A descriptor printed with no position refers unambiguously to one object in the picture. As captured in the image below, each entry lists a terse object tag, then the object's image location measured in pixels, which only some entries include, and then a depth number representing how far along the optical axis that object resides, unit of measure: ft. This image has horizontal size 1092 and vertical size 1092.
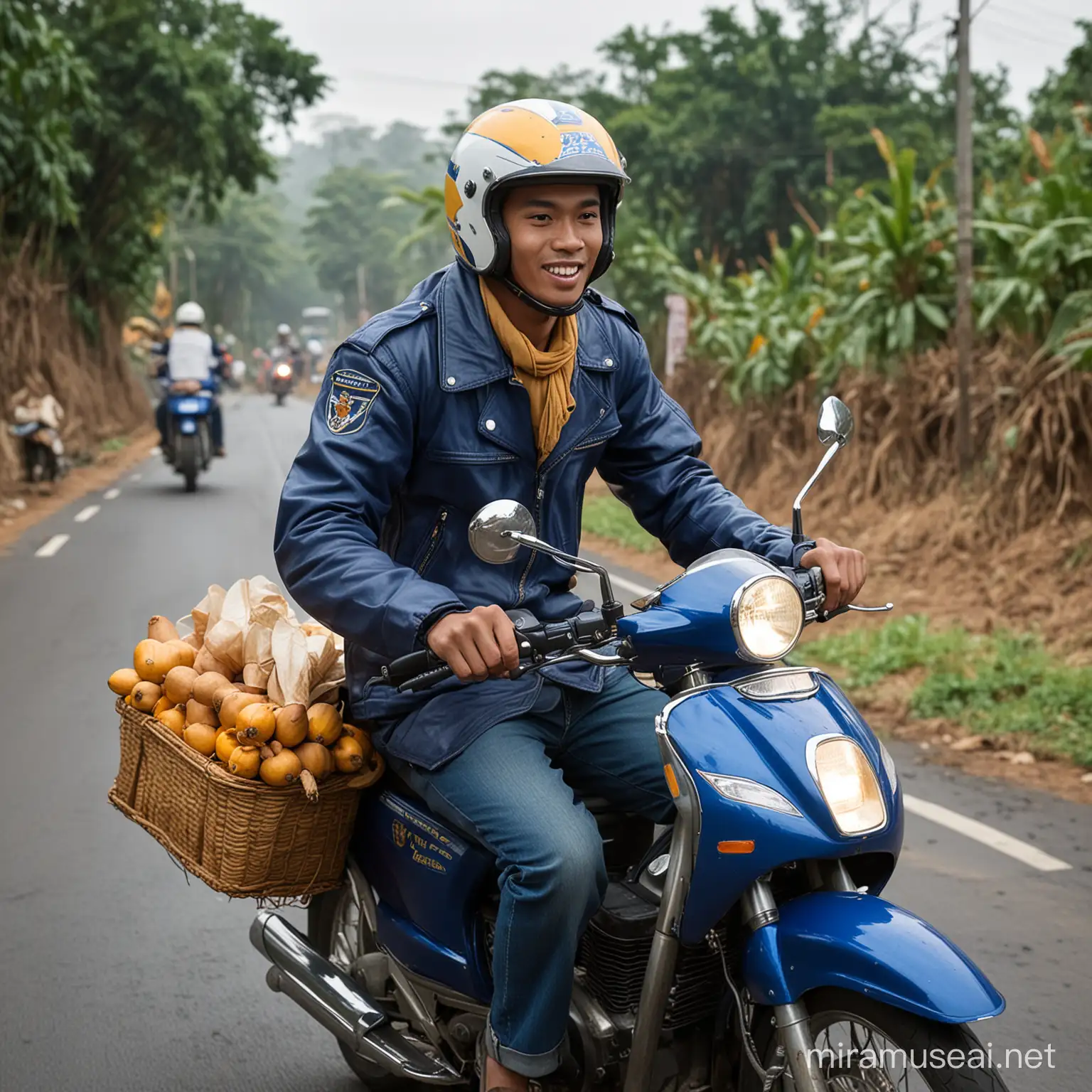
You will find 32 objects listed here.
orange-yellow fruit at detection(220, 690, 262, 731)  9.53
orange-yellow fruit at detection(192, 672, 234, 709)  9.90
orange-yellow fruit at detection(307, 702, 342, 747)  9.30
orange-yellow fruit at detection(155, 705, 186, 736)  10.00
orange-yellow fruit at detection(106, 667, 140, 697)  10.35
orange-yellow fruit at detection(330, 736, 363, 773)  9.35
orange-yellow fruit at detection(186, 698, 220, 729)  9.89
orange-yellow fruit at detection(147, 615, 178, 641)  10.73
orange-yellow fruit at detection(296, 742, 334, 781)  9.23
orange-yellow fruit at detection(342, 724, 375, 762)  9.44
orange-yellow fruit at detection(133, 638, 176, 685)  10.26
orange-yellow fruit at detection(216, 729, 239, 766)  9.42
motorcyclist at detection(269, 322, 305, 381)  151.33
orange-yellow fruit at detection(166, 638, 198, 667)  10.37
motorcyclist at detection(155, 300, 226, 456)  54.44
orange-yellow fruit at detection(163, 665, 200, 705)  10.08
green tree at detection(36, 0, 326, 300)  73.31
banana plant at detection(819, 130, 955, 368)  36.04
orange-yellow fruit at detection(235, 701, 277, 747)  9.25
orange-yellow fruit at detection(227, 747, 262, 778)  9.23
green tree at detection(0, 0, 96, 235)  42.32
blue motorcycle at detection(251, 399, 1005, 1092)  7.14
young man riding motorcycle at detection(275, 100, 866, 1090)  8.27
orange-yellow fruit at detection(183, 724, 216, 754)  9.68
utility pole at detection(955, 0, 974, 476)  32.45
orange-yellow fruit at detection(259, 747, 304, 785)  9.12
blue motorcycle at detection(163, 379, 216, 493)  54.03
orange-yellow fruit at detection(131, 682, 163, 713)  10.21
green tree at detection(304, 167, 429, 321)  276.62
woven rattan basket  9.26
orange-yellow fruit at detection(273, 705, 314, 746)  9.23
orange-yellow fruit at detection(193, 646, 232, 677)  10.33
